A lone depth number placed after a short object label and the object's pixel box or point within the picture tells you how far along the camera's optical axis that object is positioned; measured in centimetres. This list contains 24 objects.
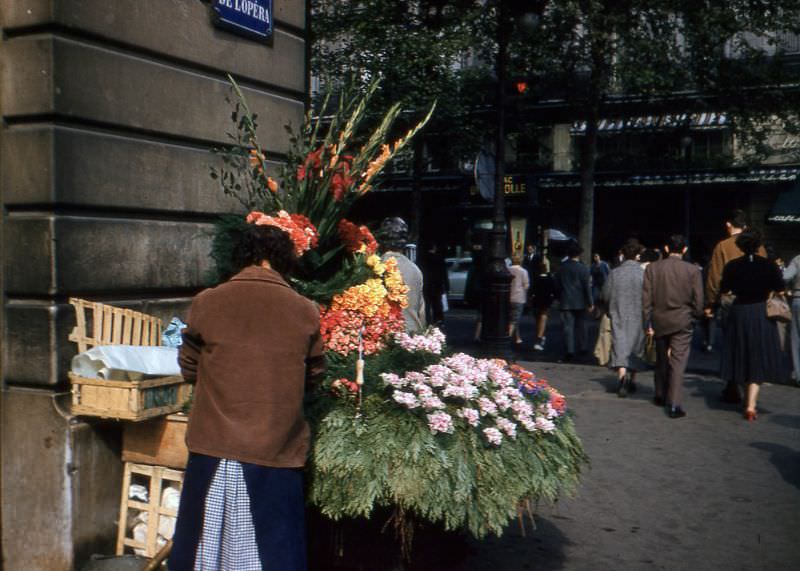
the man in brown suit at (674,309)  940
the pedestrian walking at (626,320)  1072
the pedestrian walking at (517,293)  1548
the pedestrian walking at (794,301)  1087
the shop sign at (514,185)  2656
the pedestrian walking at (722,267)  1042
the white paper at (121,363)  448
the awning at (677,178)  2647
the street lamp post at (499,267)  1189
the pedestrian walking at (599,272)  2052
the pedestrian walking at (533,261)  1978
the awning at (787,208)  2634
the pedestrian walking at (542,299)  1595
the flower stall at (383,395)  409
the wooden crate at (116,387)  434
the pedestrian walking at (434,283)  1689
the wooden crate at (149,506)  458
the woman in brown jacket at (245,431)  349
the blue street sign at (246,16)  587
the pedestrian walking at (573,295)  1452
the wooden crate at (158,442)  455
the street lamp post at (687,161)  2525
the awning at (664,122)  2684
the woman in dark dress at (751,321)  934
